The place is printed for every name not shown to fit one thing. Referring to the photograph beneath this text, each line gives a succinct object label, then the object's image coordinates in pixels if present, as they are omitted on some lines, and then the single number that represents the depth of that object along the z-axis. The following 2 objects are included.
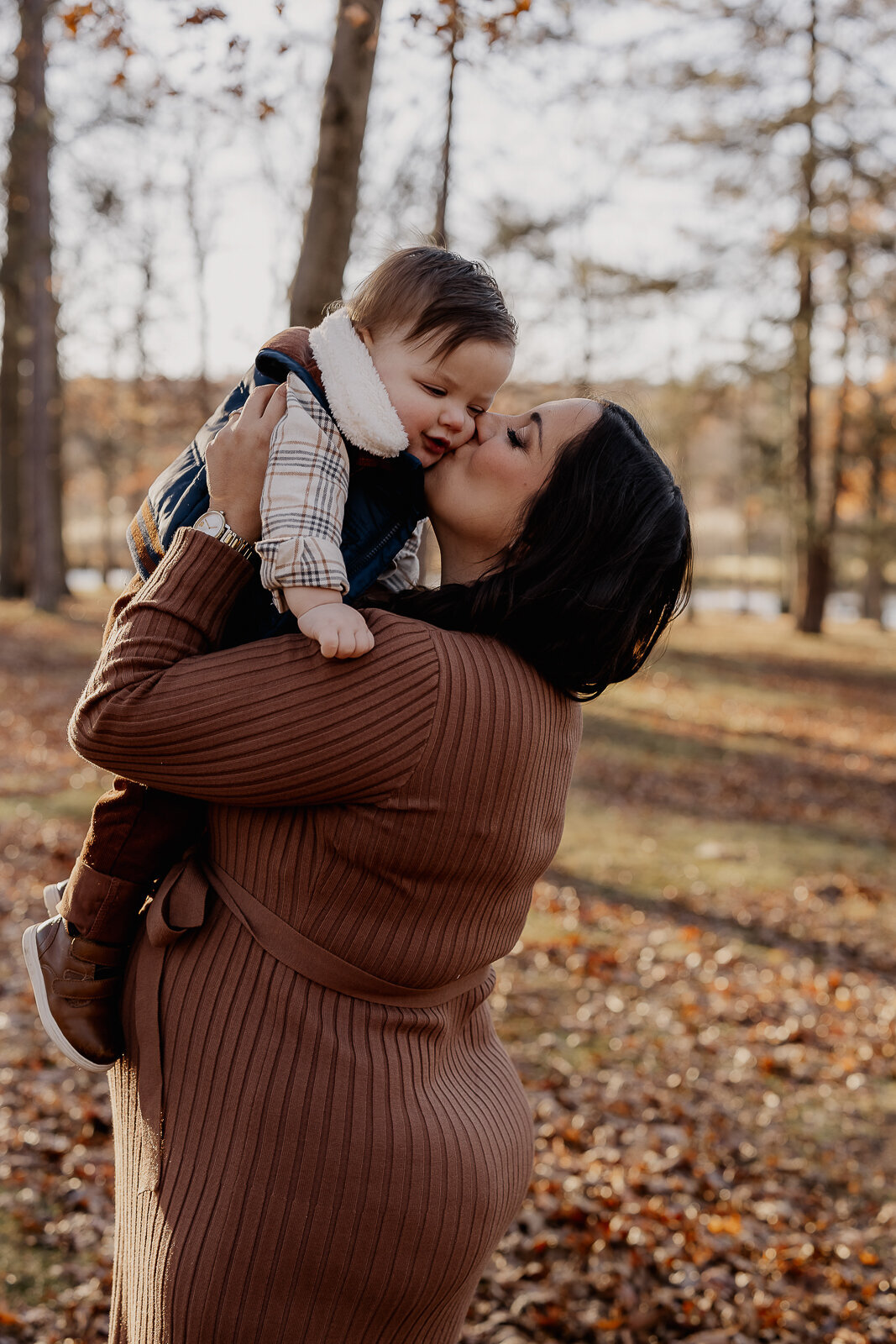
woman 1.64
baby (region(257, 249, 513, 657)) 1.74
